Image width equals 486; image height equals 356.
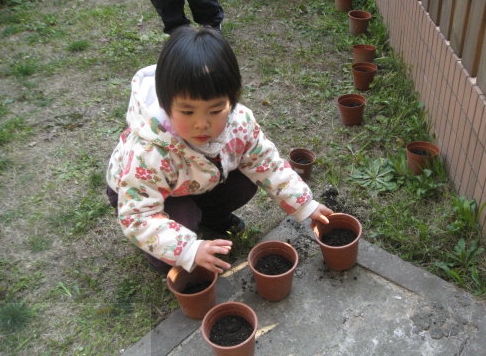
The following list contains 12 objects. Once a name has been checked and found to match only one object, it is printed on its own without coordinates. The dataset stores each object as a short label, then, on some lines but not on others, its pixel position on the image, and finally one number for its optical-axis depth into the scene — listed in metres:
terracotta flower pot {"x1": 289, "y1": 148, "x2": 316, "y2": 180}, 2.91
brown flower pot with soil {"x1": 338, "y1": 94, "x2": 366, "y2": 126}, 3.35
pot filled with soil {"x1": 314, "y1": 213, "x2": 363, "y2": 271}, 2.20
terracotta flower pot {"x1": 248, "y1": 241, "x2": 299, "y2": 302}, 2.06
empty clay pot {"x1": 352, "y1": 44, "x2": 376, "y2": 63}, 4.04
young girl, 1.72
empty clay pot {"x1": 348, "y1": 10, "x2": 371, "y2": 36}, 4.61
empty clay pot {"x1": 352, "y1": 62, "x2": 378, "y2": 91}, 3.74
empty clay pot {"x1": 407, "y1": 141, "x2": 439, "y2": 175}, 2.78
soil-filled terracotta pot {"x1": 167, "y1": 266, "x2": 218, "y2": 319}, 2.03
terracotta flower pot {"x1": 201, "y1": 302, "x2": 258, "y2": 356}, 1.78
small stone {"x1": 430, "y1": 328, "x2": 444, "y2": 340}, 1.95
